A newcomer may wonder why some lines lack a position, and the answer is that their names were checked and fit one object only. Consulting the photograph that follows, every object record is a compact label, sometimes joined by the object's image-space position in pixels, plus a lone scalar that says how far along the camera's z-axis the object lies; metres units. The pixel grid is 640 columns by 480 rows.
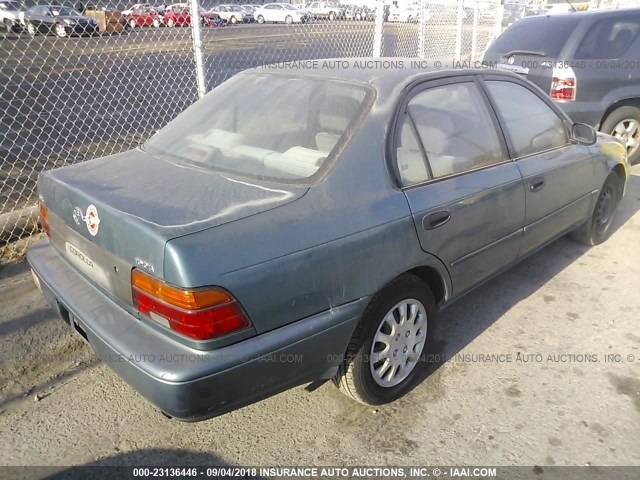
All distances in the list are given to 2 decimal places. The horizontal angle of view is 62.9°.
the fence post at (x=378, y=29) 6.43
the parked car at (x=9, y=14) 10.30
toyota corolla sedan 1.92
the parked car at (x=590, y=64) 5.95
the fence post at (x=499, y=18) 9.80
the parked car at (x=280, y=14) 13.55
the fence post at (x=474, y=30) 9.40
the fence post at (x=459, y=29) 8.45
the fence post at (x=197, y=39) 4.53
